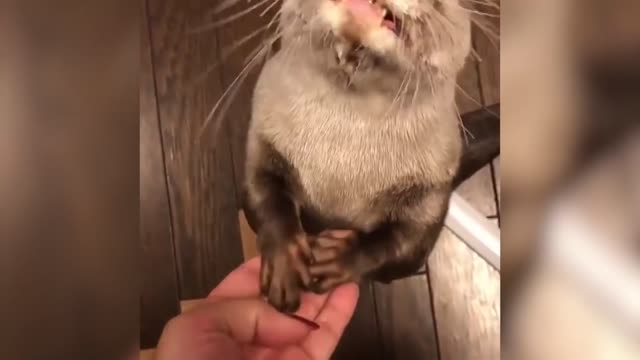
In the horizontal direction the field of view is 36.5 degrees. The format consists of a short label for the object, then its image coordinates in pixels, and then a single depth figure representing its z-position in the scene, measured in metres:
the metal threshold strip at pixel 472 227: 0.84
